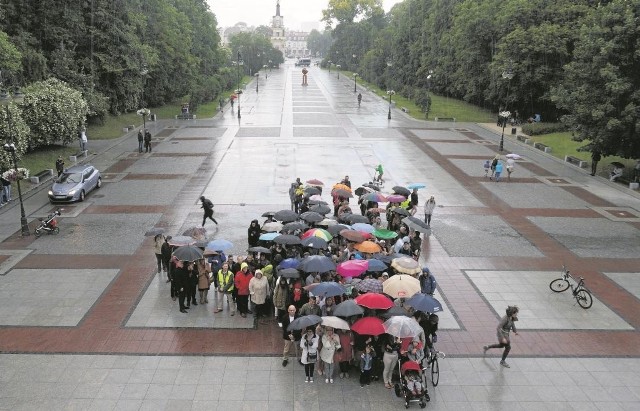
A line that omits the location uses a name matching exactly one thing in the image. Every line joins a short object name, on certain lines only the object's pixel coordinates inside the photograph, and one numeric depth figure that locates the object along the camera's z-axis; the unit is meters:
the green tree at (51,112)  29.70
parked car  22.95
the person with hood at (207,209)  19.62
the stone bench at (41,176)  26.08
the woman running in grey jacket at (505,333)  11.45
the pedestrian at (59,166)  27.08
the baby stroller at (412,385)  10.03
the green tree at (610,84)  26.73
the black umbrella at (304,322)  10.20
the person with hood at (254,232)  15.98
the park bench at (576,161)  31.52
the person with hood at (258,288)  12.72
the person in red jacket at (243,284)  12.95
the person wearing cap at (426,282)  12.85
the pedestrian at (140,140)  33.37
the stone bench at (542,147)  35.84
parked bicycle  14.47
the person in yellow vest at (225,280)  13.15
